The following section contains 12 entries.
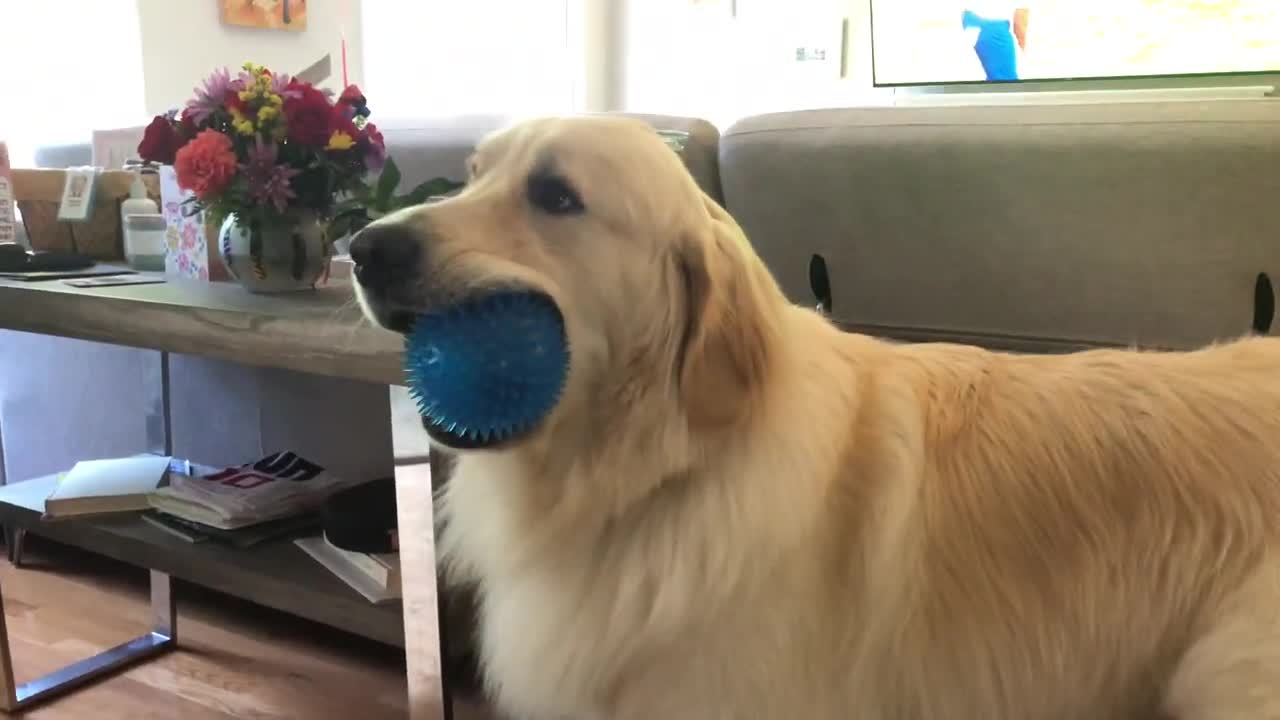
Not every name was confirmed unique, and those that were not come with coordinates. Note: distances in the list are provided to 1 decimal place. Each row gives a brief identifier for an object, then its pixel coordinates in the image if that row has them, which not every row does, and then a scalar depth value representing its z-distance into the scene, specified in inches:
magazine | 72.6
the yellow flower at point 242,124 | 69.4
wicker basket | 94.8
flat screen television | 174.1
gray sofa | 55.8
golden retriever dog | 42.2
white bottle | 85.3
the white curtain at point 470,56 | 187.6
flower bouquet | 68.7
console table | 53.7
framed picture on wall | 152.6
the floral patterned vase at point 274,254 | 70.6
